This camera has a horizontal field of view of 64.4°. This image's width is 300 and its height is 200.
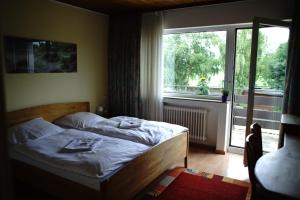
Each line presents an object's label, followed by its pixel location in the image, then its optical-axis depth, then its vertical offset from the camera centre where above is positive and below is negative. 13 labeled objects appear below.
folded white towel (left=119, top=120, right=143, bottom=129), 3.24 -0.67
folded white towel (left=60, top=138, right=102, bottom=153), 2.41 -0.74
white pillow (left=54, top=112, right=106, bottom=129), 3.43 -0.67
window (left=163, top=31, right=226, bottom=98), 4.04 +0.22
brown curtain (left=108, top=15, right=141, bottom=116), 4.26 +0.21
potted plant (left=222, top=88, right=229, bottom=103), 3.80 -0.31
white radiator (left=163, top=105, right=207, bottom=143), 4.06 -0.74
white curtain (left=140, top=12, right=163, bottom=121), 4.12 +0.17
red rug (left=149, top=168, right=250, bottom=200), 2.59 -1.29
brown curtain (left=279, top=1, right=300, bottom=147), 2.90 +0.10
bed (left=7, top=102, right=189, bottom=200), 2.04 -0.97
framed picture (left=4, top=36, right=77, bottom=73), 3.04 +0.27
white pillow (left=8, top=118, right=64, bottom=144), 2.77 -0.68
